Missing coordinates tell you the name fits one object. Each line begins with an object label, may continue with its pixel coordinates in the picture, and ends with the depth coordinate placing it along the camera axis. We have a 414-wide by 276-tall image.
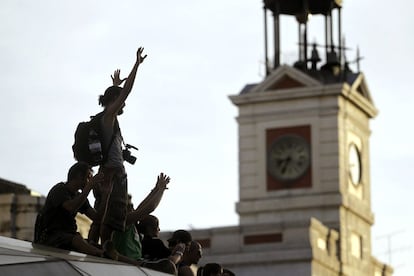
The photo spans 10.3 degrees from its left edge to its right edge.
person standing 20.33
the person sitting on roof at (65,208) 19.23
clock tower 76.31
